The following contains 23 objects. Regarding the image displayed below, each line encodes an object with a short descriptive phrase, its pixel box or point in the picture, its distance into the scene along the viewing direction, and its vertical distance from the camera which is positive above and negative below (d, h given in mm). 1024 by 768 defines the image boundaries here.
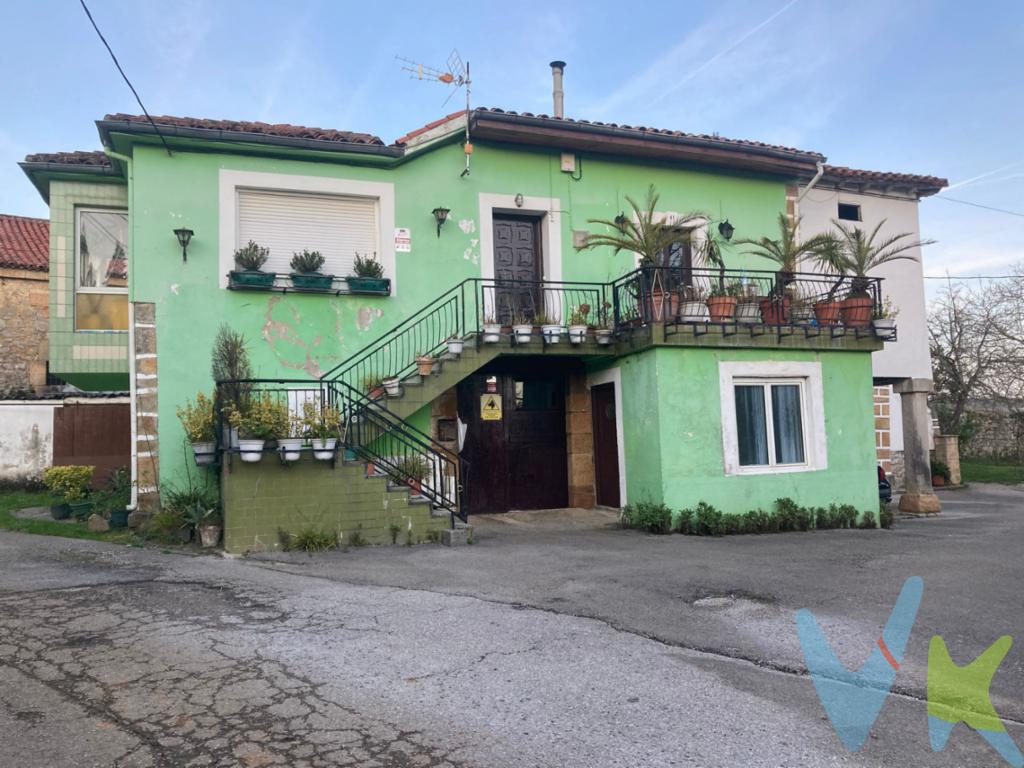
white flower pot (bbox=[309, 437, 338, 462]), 8180 -137
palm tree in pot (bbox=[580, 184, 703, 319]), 10023 +2499
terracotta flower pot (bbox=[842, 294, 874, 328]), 10977 +1574
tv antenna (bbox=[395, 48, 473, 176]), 11016 +5251
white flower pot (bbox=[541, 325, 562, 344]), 10164 +1292
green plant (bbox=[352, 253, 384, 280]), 10453 +2328
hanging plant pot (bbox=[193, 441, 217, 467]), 8234 -150
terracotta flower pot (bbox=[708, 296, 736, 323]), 10234 +1557
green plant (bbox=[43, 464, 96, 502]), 12391 -617
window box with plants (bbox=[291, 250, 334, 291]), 10102 +2231
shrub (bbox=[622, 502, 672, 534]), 9703 -1240
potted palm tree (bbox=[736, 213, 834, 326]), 10766 +2464
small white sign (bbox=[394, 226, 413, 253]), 10742 +2789
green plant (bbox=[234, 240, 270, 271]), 9914 +2411
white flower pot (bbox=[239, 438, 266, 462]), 7887 -127
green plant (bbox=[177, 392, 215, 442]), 8500 +191
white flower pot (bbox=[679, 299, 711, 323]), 10047 +1498
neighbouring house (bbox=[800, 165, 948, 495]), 14440 +3282
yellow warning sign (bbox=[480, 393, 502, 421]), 11797 +356
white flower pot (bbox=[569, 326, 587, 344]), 10336 +1279
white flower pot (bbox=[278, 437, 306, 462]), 8031 -125
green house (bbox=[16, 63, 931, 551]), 9539 +1510
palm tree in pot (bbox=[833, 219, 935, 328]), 10977 +2199
